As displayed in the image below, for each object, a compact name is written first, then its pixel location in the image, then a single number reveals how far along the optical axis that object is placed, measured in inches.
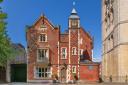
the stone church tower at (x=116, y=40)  713.3
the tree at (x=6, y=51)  681.9
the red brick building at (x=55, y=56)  895.6
